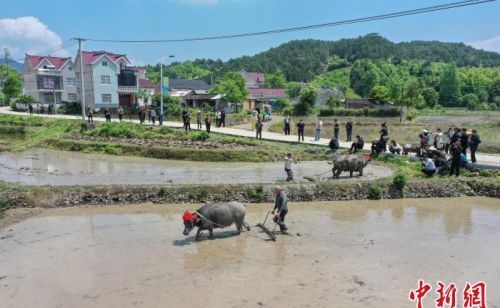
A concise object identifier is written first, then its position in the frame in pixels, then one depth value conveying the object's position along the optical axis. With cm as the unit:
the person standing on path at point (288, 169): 1889
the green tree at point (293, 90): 9422
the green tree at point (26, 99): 6525
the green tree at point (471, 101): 9314
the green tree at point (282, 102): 7248
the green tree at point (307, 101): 5578
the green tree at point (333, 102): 6672
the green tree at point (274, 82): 10856
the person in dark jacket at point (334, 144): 2556
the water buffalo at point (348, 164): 1978
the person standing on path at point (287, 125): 3334
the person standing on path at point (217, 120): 3988
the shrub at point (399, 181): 1803
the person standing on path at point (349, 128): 2984
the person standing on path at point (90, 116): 4110
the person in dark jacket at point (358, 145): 2444
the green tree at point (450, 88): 10175
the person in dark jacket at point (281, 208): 1314
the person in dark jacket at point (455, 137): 2103
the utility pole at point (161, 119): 3995
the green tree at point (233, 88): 6025
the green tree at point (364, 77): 11300
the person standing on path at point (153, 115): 4122
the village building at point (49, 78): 7019
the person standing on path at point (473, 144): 2112
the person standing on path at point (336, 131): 2766
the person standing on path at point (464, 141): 2103
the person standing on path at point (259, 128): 3045
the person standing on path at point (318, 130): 3027
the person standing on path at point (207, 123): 3425
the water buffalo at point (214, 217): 1245
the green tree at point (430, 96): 9231
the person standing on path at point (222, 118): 3934
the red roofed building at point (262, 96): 7289
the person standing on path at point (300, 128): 2937
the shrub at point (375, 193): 1797
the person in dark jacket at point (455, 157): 1907
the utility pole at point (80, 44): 4085
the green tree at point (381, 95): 7114
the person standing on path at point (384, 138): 2450
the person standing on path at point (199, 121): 3693
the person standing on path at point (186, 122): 3478
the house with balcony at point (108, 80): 6212
